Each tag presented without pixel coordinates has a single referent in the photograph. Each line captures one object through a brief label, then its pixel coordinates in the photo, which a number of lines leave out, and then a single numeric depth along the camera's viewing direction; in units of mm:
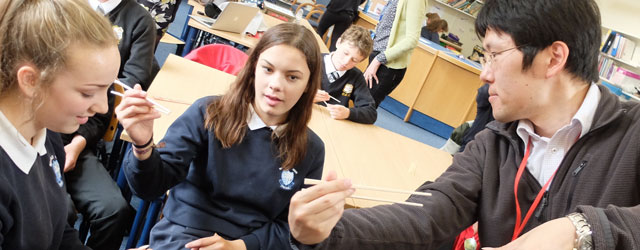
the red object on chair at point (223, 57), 2922
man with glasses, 1216
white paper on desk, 3887
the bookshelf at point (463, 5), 7684
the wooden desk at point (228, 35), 3600
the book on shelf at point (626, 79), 6539
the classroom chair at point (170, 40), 3846
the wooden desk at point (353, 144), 2051
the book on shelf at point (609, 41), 6786
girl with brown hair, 1492
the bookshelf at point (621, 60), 6578
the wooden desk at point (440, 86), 5789
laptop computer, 3521
